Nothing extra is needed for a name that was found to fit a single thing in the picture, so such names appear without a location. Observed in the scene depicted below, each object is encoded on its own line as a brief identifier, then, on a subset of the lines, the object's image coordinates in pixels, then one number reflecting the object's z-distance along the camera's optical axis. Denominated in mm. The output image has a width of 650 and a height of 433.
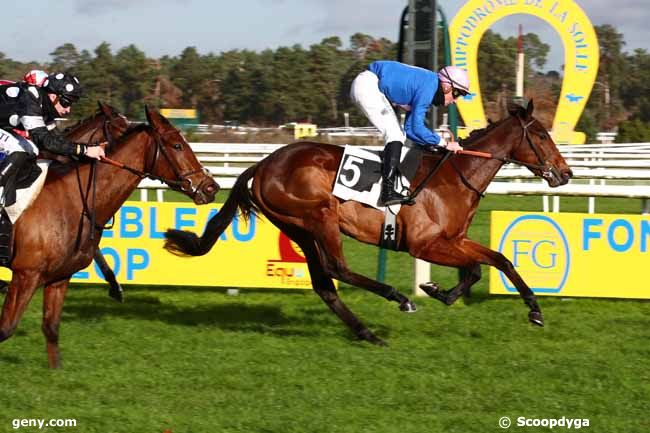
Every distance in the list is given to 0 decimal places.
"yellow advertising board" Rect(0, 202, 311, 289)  16453
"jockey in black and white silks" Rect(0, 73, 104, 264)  10953
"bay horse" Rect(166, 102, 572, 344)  13359
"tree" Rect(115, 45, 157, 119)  165375
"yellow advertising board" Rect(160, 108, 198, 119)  103806
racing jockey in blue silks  13336
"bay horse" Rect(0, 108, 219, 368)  10969
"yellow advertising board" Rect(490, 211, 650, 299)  15891
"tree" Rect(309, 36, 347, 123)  168500
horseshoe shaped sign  43594
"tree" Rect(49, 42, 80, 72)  188375
